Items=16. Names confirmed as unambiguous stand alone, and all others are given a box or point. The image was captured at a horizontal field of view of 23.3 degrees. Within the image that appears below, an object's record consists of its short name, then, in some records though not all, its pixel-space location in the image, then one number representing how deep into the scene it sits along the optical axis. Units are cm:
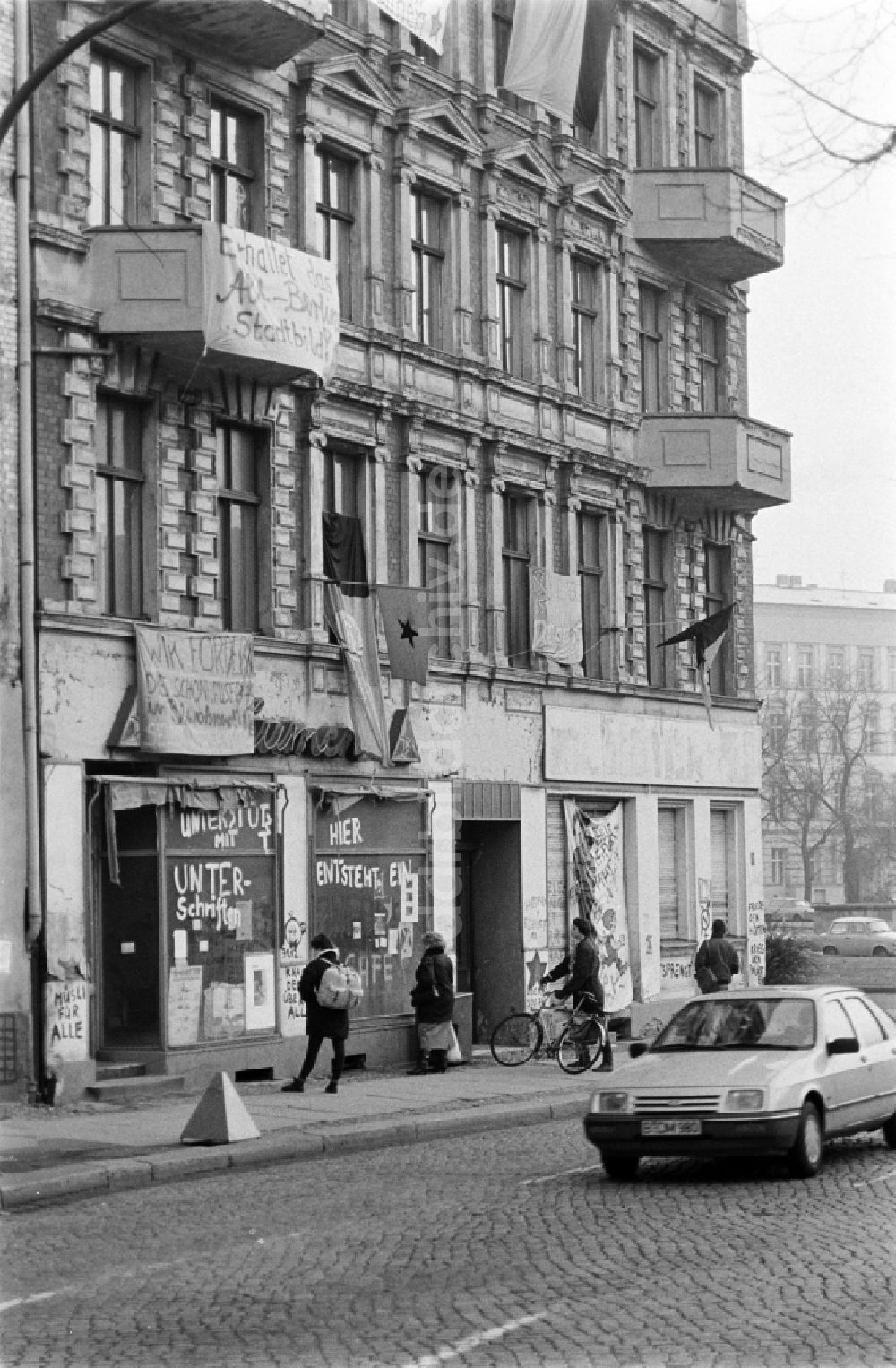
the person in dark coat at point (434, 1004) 2573
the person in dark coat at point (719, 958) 2978
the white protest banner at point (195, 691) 2341
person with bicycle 2652
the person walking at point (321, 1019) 2262
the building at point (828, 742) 10350
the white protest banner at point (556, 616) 3106
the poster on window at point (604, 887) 3188
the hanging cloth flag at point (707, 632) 3341
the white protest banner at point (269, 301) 2345
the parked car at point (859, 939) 7550
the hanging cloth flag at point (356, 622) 2692
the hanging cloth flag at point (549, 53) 2930
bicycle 2644
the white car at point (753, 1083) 1502
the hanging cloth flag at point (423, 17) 2702
